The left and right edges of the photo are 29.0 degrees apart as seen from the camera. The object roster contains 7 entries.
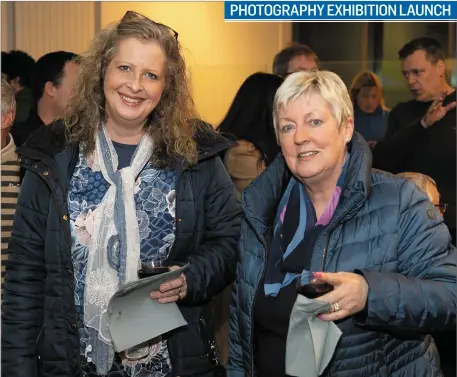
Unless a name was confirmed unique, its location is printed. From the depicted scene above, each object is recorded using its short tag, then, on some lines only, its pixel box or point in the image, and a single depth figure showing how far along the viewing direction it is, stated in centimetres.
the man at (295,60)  595
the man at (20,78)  622
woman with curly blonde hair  322
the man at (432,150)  513
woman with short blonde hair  267
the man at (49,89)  553
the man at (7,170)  411
